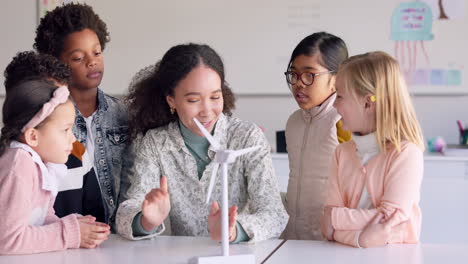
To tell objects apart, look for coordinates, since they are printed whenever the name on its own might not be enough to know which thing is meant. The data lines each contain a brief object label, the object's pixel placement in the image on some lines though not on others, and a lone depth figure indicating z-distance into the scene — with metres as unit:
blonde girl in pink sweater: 2.08
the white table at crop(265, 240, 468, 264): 1.95
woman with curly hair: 2.27
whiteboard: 3.98
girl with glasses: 2.51
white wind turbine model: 1.88
